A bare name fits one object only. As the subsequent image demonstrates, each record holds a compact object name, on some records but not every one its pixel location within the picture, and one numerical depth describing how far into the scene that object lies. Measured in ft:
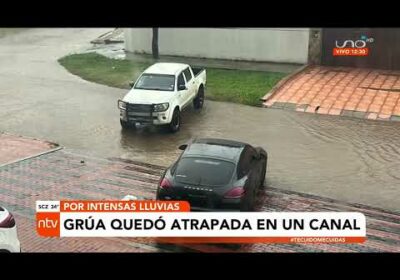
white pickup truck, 51.88
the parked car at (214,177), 30.73
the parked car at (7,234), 24.63
